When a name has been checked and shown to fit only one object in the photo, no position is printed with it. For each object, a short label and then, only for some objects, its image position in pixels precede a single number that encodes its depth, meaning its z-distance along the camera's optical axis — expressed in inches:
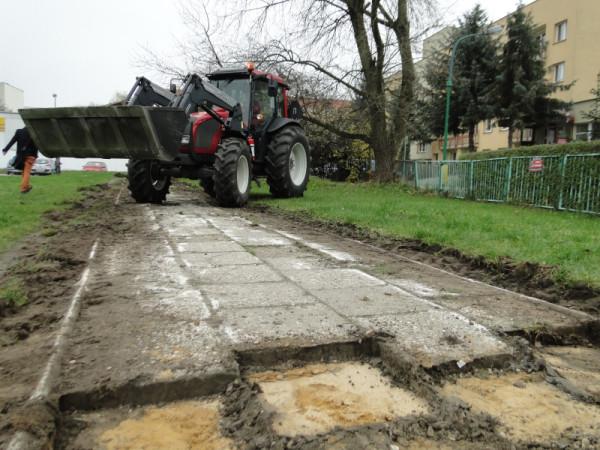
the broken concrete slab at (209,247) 218.8
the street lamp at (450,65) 758.9
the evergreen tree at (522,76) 1002.8
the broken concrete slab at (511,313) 129.3
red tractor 327.9
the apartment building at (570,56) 1102.4
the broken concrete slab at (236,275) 166.3
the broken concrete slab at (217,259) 190.1
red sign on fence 494.0
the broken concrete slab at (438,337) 106.9
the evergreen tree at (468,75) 1032.2
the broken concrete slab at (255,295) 140.0
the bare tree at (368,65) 706.2
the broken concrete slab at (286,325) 113.0
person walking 462.6
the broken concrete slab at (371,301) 136.3
